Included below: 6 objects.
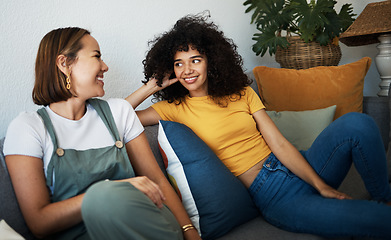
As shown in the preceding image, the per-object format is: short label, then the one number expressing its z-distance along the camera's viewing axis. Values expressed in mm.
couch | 1042
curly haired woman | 1228
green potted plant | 2262
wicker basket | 2389
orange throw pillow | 2000
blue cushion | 1280
